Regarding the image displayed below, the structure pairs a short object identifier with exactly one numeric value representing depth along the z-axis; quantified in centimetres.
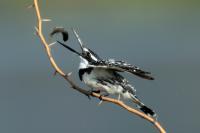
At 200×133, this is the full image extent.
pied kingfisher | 669
